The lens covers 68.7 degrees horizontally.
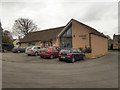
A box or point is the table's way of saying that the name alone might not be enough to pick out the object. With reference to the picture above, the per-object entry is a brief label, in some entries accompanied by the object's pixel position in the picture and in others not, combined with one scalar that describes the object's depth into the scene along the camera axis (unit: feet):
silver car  46.64
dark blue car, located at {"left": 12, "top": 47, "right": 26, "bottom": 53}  63.10
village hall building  47.80
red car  36.63
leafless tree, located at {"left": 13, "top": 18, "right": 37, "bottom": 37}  129.70
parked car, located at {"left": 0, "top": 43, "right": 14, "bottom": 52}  68.46
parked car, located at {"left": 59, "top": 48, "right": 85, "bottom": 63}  30.68
